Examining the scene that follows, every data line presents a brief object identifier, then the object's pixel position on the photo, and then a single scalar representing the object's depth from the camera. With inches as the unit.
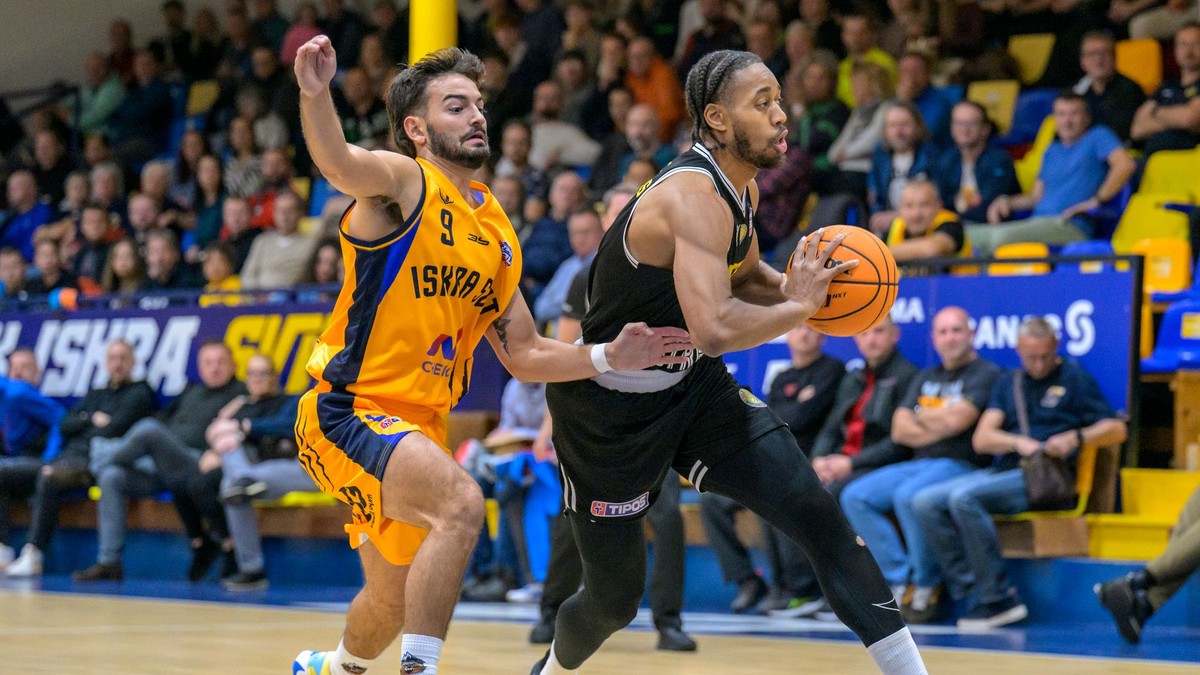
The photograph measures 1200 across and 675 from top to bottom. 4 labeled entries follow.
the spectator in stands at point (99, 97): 629.3
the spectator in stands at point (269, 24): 619.5
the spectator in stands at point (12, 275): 523.5
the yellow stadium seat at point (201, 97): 626.5
